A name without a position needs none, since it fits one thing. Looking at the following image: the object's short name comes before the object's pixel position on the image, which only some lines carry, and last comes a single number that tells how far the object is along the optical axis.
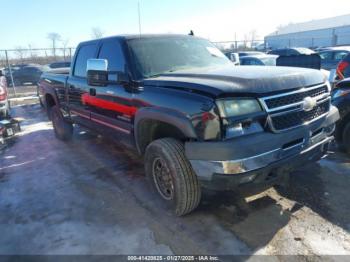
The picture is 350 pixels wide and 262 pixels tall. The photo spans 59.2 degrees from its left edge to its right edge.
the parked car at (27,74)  21.25
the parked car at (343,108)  4.36
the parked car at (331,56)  13.44
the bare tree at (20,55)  24.03
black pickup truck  2.53
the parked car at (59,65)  20.31
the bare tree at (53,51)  18.43
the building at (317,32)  37.88
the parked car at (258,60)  12.92
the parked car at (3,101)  7.12
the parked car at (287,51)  15.23
